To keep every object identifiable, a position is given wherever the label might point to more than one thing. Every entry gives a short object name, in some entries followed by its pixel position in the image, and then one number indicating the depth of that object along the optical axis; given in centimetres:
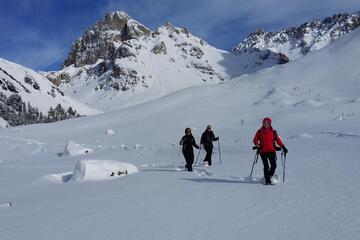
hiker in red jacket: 1241
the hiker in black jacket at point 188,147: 1675
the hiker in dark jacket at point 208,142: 1802
